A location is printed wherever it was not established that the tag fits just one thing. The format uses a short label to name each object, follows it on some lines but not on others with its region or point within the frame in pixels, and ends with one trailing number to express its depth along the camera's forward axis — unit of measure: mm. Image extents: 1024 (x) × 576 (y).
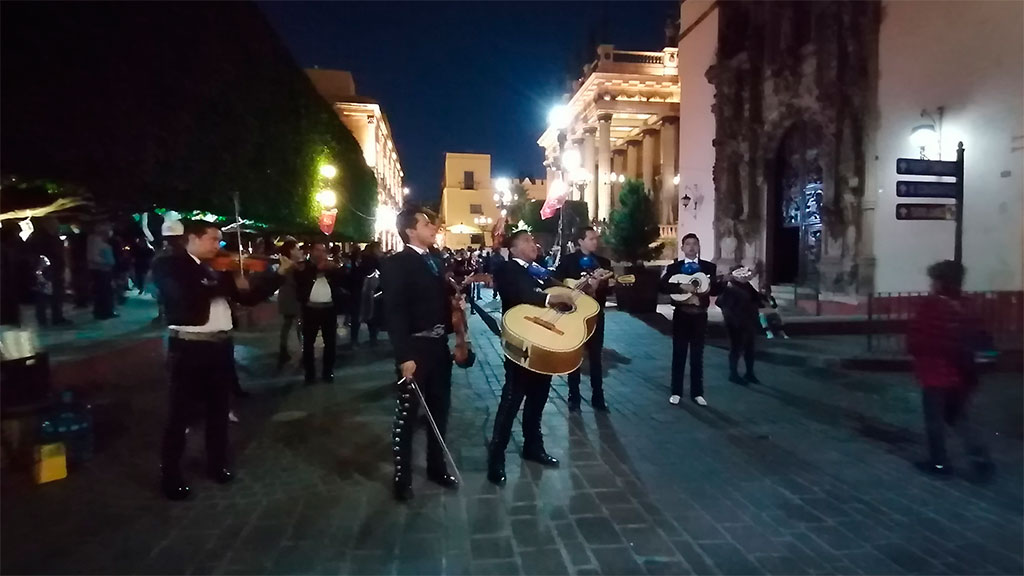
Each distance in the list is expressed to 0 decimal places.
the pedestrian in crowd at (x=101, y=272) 12109
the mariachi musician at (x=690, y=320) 7551
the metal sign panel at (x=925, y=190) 10203
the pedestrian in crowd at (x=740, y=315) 8969
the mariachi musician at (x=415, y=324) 4781
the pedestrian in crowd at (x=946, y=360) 5453
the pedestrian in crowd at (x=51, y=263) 10898
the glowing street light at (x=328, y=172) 22734
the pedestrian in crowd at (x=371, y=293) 10162
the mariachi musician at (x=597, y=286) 7172
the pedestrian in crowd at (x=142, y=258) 16688
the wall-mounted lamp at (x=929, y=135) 15250
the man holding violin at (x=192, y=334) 4930
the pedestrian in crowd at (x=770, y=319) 10524
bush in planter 22078
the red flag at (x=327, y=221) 21984
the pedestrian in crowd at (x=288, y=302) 9648
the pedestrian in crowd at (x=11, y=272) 8625
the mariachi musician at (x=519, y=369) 5348
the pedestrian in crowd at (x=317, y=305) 8844
